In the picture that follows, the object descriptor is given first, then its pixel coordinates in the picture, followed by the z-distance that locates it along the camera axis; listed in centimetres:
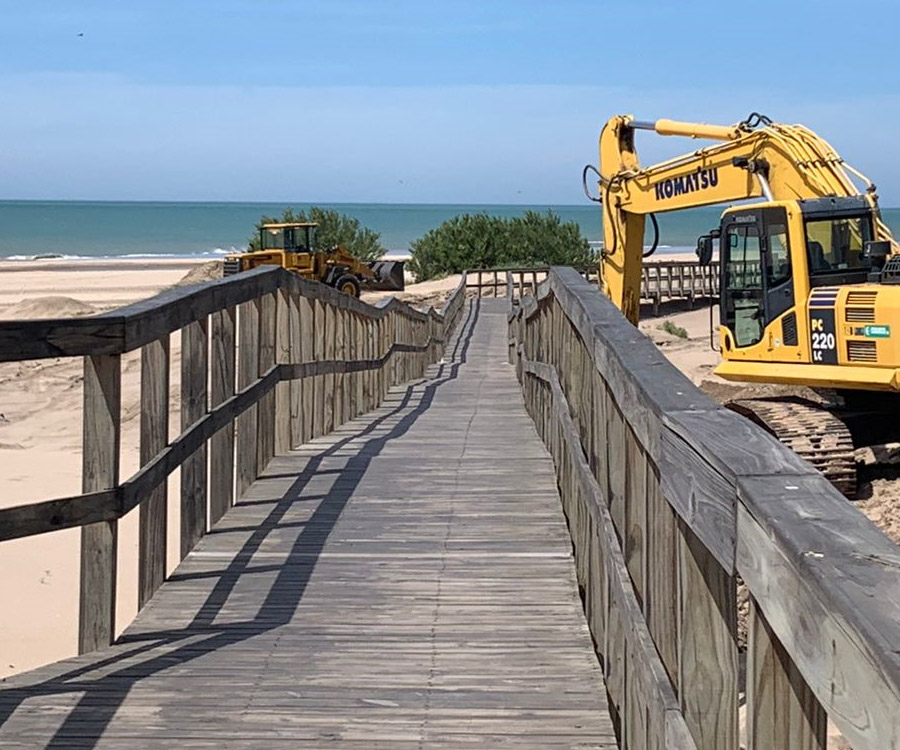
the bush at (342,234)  5888
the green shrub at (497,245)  5797
